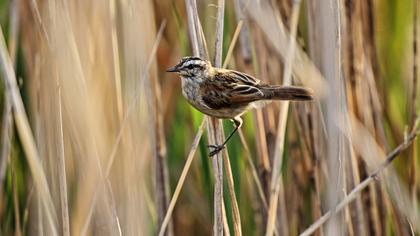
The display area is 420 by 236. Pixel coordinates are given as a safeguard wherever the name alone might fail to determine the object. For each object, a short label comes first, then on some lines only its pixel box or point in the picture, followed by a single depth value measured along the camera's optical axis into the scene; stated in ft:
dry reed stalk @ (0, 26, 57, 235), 15.16
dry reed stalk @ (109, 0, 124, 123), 16.48
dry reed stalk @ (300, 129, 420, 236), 15.21
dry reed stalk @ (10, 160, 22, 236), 17.25
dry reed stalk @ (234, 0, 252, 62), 16.46
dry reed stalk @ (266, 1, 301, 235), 15.34
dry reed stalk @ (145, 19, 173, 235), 17.70
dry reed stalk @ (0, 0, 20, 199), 16.94
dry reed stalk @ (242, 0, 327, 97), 16.16
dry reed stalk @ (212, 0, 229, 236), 14.14
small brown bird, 15.97
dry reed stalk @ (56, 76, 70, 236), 13.97
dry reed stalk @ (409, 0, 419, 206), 17.37
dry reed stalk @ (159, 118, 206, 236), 14.69
